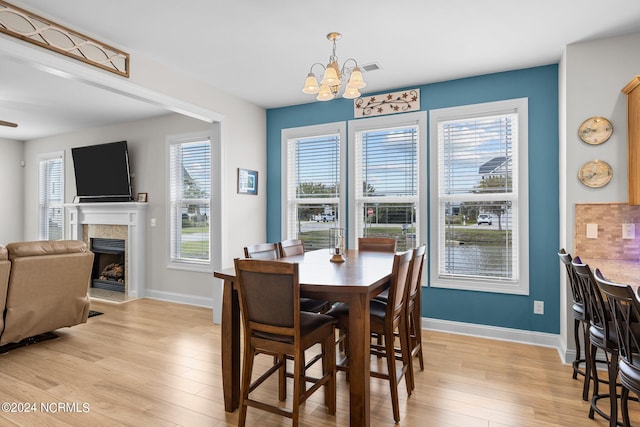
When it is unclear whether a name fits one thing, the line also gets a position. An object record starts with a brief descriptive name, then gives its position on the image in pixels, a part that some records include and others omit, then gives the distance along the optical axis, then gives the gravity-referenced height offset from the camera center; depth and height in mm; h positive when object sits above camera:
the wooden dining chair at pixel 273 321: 1934 -613
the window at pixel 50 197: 6961 +284
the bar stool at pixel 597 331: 1978 -701
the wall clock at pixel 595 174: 2996 +309
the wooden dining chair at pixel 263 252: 2811 -325
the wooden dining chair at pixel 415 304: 2575 -771
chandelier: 2488 +903
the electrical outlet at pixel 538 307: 3553 -936
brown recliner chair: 3305 -734
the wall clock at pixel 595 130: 2998 +668
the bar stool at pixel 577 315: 2473 -719
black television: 5637 +630
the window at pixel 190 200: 5188 +162
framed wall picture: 4609 +388
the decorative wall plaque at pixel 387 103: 4133 +1258
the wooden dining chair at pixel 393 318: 2223 -701
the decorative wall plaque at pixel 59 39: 2467 +1298
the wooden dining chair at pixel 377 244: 3650 -338
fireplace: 5523 -280
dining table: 2016 -559
